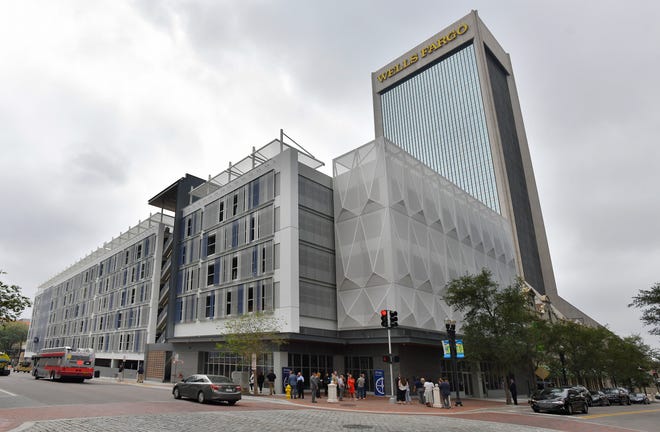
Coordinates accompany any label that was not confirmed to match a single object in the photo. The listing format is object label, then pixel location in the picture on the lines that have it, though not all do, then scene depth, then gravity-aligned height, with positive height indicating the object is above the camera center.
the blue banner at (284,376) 31.36 -1.16
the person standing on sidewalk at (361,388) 28.47 -1.94
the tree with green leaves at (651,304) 37.19 +3.69
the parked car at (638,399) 45.50 -4.96
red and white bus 35.69 +0.12
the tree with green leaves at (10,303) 24.16 +3.39
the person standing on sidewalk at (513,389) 29.83 -2.43
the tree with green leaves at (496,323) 29.72 +2.02
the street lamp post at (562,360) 43.14 -0.90
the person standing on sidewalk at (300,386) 27.69 -1.65
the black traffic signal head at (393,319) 25.27 +2.03
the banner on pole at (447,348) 27.19 +0.38
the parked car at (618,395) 41.59 -4.20
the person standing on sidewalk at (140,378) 43.20 -1.38
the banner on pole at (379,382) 31.56 -1.76
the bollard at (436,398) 24.77 -2.38
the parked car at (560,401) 23.36 -2.58
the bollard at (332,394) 25.55 -2.02
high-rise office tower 99.94 +56.07
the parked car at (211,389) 21.12 -1.32
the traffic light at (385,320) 25.30 +2.00
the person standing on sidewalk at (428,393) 25.81 -2.16
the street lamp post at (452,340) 25.89 +0.82
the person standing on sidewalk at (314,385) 25.06 -1.47
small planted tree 30.61 +1.61
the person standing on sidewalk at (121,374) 45.63 -1.02
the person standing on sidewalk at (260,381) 31.70 -1.46
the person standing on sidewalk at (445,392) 24.91 -2.05
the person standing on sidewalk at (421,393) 27.75 -2.30
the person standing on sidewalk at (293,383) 28.41 -1.50
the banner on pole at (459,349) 27.65 +0.28
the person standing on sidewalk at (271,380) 30.31 -1.35
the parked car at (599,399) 36.38 -3.94
